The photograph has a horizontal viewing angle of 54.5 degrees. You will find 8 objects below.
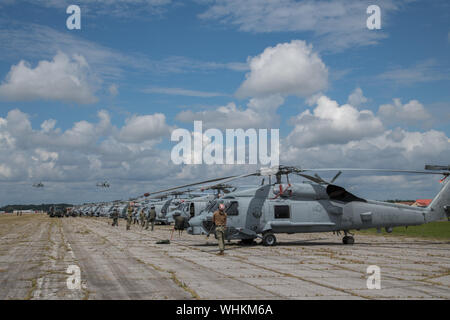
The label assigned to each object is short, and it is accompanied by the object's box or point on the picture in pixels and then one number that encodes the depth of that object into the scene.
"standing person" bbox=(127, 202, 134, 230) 37.59
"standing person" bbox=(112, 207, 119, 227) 43.44
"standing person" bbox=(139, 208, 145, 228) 42.11
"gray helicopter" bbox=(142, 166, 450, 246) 20.22
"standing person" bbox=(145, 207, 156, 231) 36.56
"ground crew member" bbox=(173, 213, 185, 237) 27.52
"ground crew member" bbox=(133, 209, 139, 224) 54.97
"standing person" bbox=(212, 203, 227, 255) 16.91
